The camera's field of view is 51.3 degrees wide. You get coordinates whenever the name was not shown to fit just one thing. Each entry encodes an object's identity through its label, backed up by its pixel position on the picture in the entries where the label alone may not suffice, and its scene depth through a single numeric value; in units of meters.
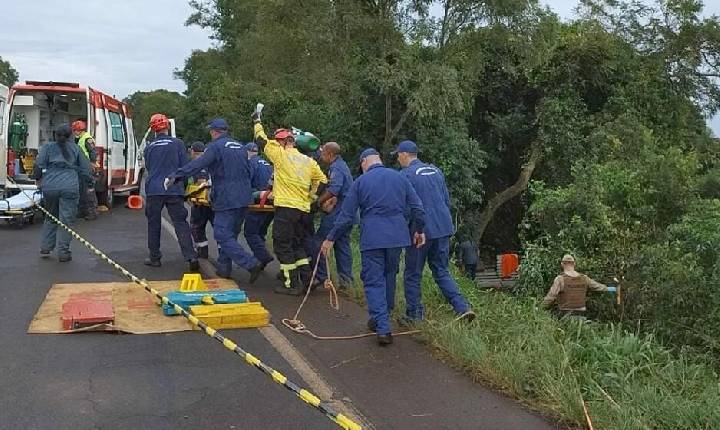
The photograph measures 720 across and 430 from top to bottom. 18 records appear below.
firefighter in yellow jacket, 8.12
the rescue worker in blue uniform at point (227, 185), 8.49
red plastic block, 6.31
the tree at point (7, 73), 62.95
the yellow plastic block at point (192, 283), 7.74
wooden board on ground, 6.47
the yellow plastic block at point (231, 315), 6.60
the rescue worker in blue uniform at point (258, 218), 8.97
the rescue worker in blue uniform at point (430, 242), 6.75
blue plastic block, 6.92
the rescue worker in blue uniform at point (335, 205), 8.20
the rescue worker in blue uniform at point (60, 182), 9.65
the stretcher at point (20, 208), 12.66
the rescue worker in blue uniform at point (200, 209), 9.47
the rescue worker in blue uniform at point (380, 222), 6.36
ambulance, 14.28
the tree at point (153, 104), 65.53
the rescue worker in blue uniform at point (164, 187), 9.15
